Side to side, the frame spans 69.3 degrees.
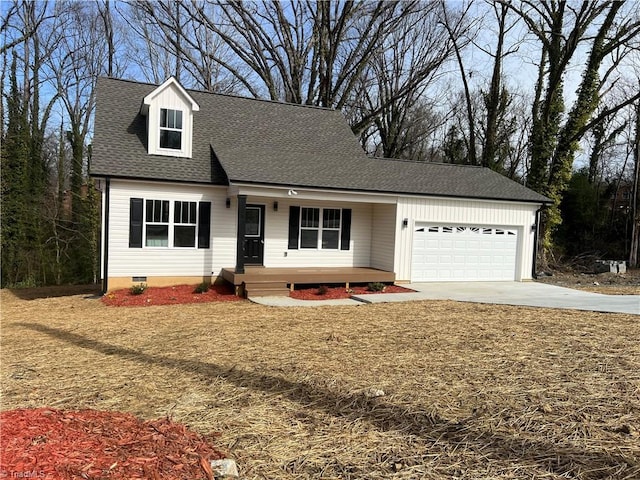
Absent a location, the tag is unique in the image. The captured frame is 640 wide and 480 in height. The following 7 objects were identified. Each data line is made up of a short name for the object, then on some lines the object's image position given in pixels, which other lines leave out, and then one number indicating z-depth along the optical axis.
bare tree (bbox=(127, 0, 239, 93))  24.95
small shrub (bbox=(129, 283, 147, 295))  12.53
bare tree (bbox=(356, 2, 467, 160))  28.11
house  13.23
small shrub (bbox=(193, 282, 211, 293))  13.01
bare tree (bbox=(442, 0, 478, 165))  27.69
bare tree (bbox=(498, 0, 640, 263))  20.59
